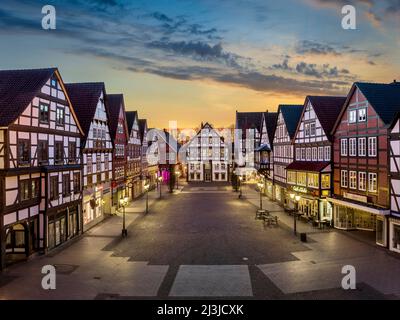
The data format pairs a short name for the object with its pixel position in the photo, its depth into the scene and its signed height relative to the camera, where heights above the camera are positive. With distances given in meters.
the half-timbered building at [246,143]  70.31 +2.25
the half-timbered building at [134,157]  48.50 -0.22
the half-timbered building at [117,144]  40.19 +1.46
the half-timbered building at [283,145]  42.25 +1.02
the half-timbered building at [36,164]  20.48 -0.50
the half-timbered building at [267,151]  49.53 +0.40
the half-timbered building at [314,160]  33.03 -0.66
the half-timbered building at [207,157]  72.00 -0.44
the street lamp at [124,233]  28.28 -6.15
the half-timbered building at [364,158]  25.61 -0.42
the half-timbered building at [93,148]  31.80 +0.80
